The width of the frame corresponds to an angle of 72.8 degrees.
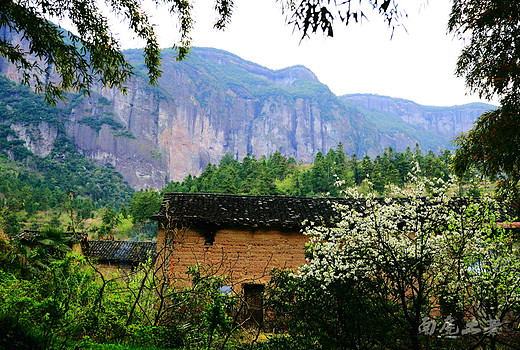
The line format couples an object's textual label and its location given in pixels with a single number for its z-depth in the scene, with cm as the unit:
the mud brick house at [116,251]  2584
